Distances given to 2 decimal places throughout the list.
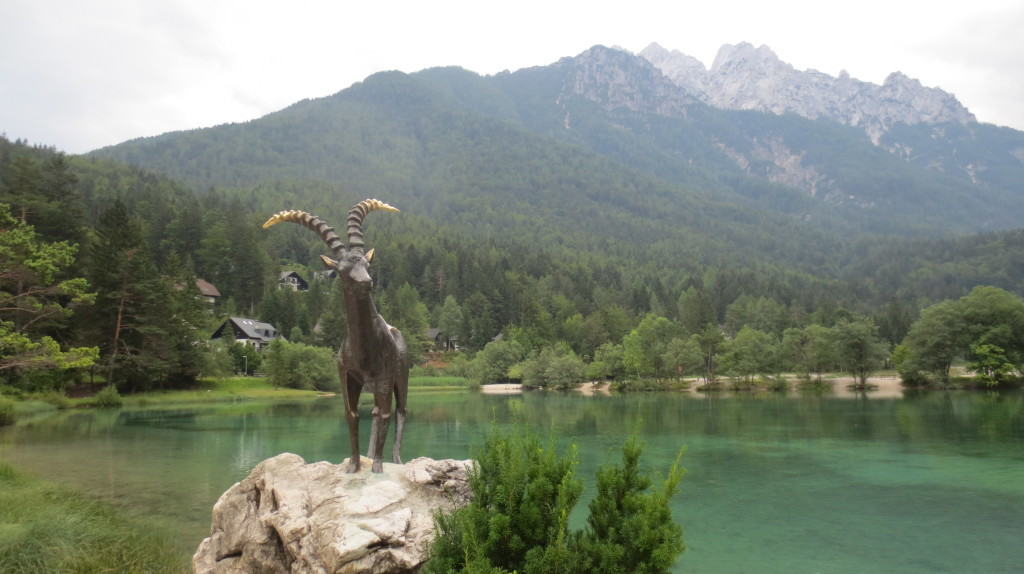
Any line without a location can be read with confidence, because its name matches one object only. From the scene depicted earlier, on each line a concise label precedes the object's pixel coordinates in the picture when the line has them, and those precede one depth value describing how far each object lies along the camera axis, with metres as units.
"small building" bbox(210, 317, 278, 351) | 92.31
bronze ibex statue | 8.92
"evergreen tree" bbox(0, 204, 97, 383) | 25.22
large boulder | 7.26
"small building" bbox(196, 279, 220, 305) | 109.31
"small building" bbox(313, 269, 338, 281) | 129.16
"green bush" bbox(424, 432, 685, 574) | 5.96
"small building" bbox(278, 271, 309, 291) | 135.62
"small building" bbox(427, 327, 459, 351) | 127.53
